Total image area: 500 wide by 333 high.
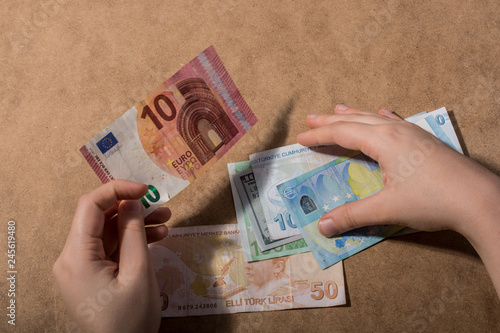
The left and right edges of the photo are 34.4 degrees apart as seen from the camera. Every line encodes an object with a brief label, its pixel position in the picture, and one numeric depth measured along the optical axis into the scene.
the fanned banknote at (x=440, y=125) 0.65
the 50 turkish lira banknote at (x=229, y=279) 0.64
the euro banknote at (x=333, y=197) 0.64
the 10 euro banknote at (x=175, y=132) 0.62
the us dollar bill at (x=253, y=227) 0.65
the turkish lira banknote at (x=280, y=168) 0.65
